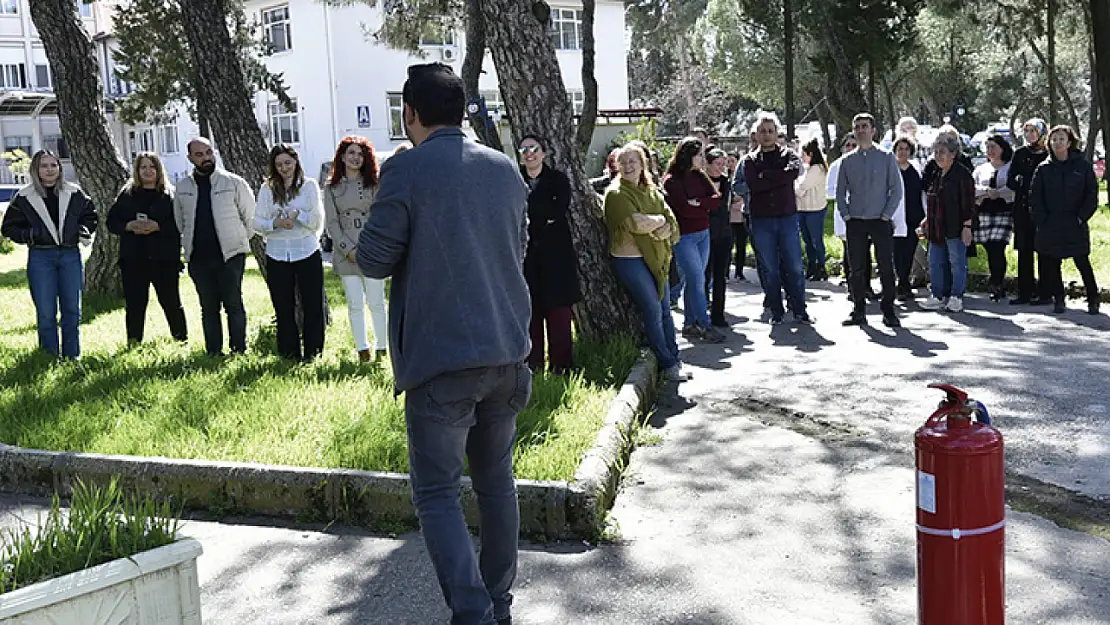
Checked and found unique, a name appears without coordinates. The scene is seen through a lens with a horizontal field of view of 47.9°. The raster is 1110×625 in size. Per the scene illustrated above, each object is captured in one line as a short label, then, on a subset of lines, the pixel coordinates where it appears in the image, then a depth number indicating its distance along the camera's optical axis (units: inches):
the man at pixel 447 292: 166.4
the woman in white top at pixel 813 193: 583.2
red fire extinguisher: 154.3
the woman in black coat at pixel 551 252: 347.9
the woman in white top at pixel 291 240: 388.5
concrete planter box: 136.1
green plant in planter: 150.2
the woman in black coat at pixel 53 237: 405.4
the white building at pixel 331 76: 1560.0
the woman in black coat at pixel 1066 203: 470.9
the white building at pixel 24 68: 2186.3
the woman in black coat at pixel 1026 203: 509.0
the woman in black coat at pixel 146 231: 419.2
